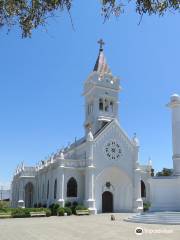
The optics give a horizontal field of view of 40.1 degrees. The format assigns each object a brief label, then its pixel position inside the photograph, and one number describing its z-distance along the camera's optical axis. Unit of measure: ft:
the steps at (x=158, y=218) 60.80
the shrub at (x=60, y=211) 95.65
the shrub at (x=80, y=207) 100.97
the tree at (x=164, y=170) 152.58
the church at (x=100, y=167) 110.61
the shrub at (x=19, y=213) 88.55
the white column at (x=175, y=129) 75.59
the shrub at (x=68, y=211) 97.81
